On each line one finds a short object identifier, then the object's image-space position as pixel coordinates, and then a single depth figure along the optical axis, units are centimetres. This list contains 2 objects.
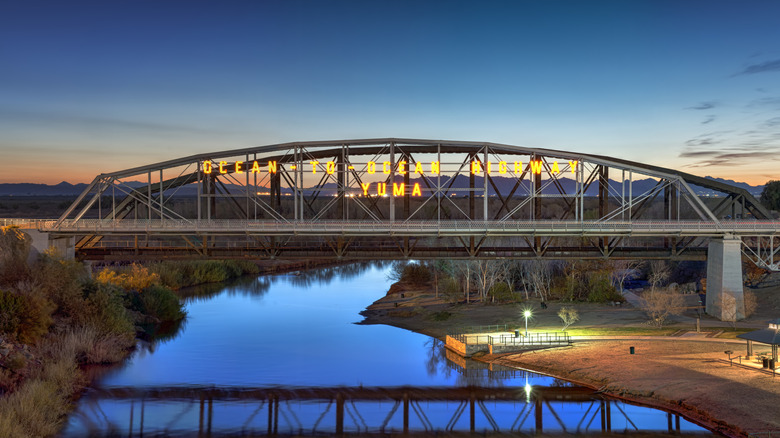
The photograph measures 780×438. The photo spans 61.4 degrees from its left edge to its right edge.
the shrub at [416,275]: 10369
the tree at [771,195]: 11586
